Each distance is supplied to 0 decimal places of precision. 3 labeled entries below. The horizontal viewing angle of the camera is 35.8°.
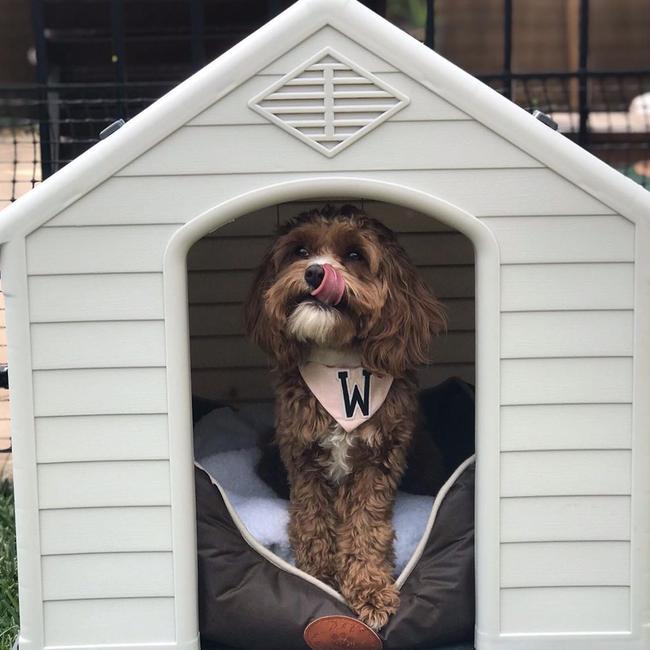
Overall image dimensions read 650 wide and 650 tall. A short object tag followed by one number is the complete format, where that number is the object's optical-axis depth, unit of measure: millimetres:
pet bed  2408
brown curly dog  2336
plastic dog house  2242
